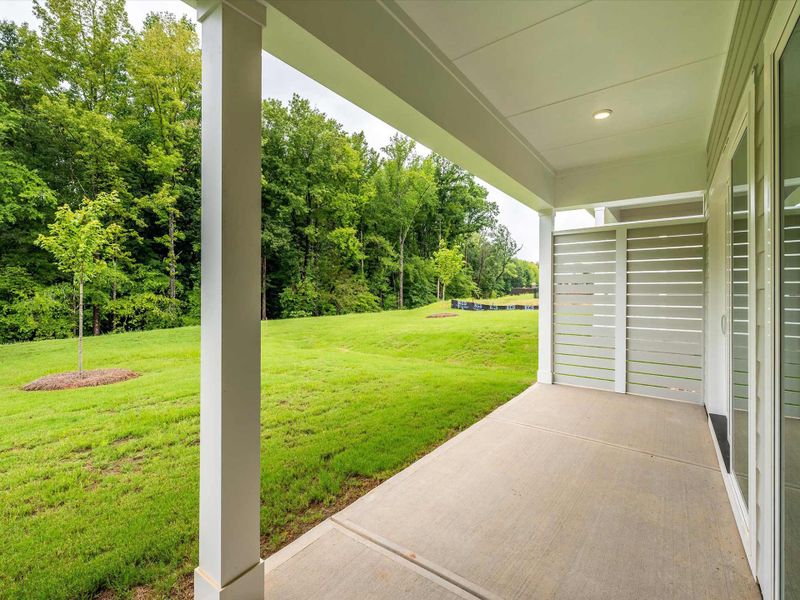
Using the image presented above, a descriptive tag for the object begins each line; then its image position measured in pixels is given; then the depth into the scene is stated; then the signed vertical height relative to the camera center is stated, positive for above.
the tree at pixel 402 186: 12.45 +4.16
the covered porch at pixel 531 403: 1.21 -0.12
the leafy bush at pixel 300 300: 9.48 -0.03
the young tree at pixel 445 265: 11.95 +1.16
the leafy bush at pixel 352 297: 10.44 +0.06
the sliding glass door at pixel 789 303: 1.03 -0.01
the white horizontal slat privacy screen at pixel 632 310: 3.76 -0.12
